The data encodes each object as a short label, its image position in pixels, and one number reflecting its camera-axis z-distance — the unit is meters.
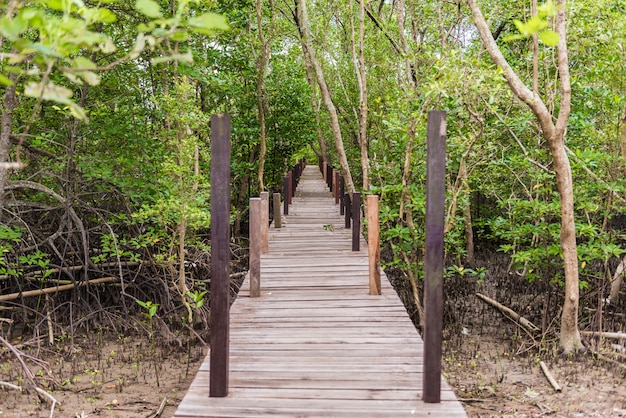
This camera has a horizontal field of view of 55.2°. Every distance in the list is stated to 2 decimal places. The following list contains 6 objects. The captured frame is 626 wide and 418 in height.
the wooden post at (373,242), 5.58
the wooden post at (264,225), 7.52
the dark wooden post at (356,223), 7.86
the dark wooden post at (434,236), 3.09
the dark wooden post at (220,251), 3.18
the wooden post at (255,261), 5.59
